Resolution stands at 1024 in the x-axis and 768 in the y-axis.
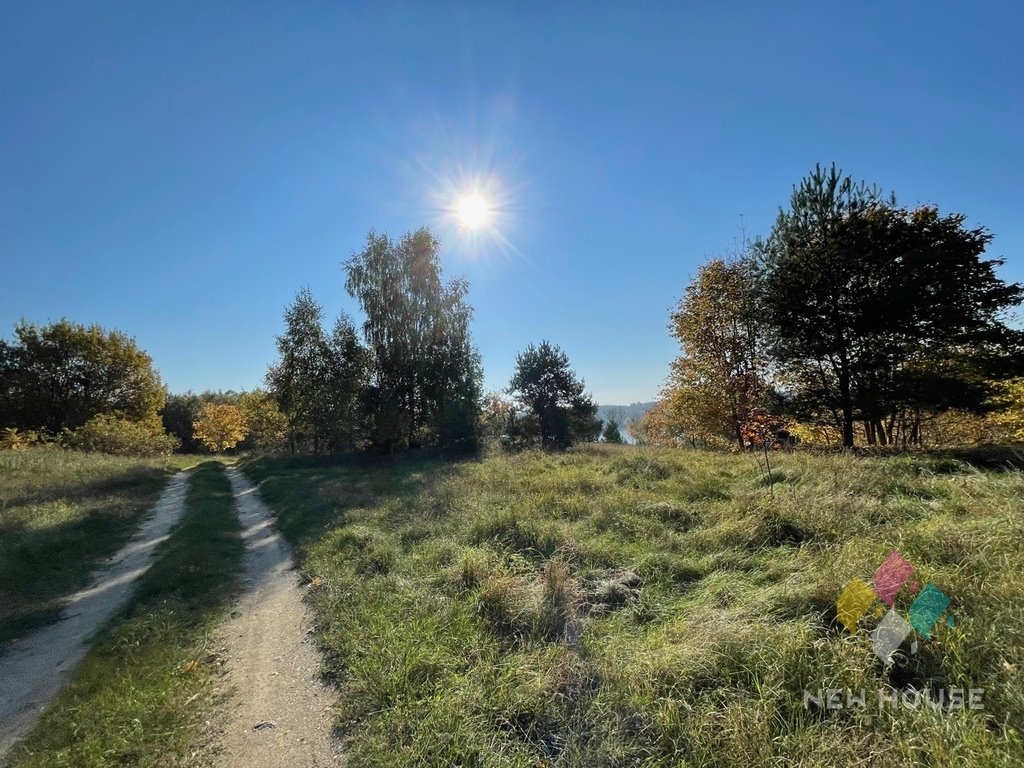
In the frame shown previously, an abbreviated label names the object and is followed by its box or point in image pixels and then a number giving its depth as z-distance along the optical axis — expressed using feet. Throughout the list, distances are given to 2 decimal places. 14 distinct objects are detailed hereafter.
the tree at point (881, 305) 48.98
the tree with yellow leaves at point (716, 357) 73.92
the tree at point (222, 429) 150.41
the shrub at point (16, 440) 90.17
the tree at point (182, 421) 174.81
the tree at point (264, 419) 113.39
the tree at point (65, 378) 116.98
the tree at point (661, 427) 89.78
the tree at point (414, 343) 85.87
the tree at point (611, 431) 174.81
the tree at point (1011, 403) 49.01
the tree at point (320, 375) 81.30
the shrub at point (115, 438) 93.91
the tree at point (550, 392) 110.42
